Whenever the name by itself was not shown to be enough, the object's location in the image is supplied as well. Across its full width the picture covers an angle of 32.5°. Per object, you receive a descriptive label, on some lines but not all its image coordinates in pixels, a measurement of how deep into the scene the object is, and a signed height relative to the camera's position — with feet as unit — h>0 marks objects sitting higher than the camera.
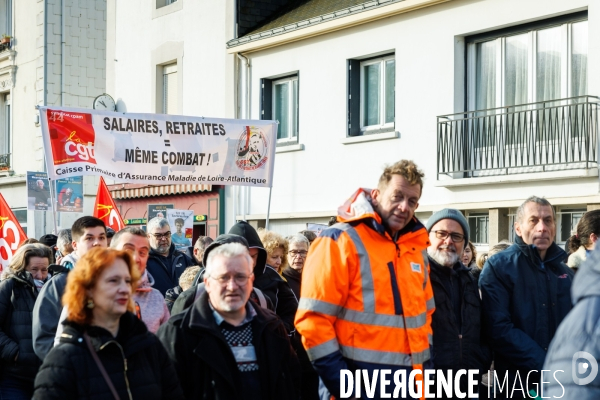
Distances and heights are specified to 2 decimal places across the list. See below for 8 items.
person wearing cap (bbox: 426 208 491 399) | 20.01 -1.88
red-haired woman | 15.01 -2.12
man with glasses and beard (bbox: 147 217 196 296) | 29.81 -1.57
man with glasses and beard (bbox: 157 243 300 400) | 16.52 -2.22
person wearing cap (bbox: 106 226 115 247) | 31.54 -0.85
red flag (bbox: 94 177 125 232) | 44.65 -0.13
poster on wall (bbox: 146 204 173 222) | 53.88 -0.31
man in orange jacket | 17.25 -1.52
